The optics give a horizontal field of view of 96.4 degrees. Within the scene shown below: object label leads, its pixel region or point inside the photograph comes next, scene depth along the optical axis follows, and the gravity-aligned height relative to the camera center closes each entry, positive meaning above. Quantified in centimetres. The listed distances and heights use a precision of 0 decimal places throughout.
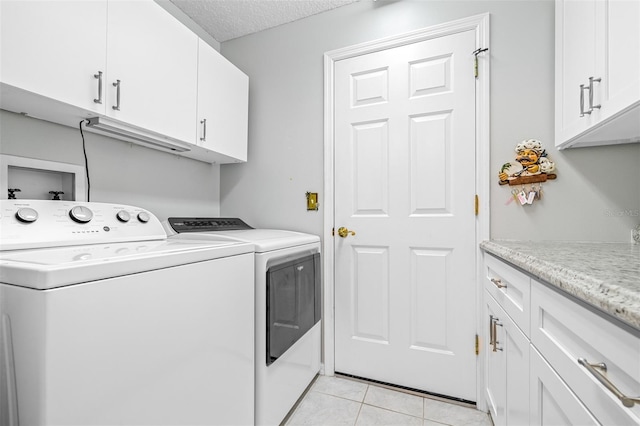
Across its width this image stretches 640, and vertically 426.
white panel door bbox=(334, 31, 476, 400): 165 -2
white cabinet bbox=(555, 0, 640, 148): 93 +54
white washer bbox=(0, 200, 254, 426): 62 -30
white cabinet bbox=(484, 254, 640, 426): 48 -34
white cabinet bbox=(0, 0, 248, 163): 98 +59
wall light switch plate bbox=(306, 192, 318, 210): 200 +8
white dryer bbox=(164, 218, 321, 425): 130 -51
